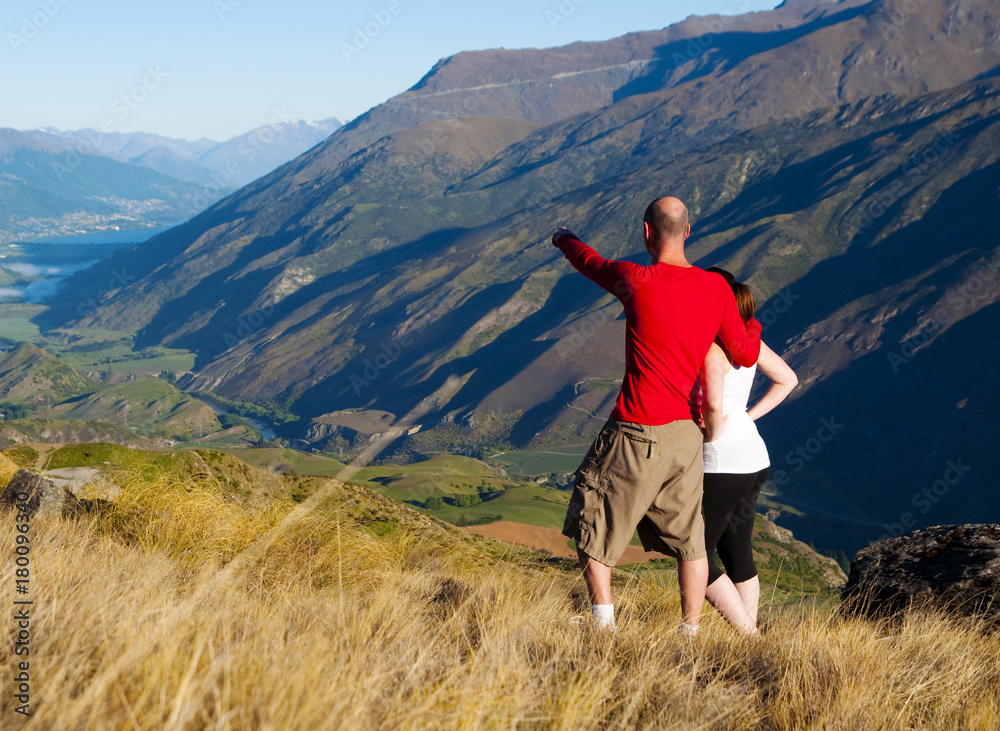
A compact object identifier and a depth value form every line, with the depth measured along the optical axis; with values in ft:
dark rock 20.95
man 16.80
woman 17.99
